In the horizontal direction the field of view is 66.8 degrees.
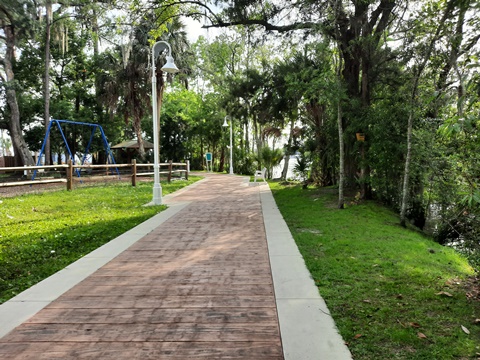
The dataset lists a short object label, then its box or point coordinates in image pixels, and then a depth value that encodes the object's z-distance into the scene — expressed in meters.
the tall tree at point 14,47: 18.59
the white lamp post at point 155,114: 10.21
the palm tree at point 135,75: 21.80
